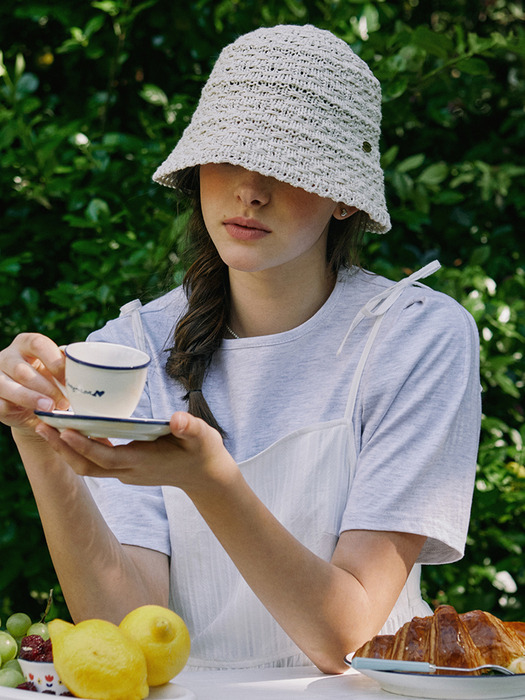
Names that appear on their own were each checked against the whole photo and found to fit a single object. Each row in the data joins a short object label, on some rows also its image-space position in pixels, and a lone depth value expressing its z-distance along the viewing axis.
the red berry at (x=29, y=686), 1.22
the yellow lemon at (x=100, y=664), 1.15
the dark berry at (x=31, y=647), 1.26
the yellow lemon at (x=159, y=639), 1.21
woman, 1.56
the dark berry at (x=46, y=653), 1.25
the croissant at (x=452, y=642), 1.27
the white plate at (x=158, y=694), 1.13
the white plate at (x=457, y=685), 1.22
